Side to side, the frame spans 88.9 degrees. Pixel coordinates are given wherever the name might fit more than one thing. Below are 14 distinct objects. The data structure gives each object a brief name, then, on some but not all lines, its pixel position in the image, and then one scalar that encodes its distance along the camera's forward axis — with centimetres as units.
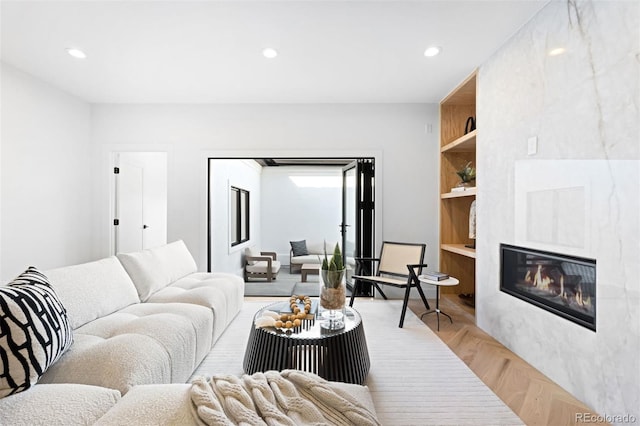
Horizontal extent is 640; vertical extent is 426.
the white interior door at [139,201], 455
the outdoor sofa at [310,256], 654
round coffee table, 194
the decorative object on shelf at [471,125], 374
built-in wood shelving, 423
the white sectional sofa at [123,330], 121
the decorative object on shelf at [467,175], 371
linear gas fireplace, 196
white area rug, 182
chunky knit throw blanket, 108
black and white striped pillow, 121
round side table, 319
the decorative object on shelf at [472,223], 357
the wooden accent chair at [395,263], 352
